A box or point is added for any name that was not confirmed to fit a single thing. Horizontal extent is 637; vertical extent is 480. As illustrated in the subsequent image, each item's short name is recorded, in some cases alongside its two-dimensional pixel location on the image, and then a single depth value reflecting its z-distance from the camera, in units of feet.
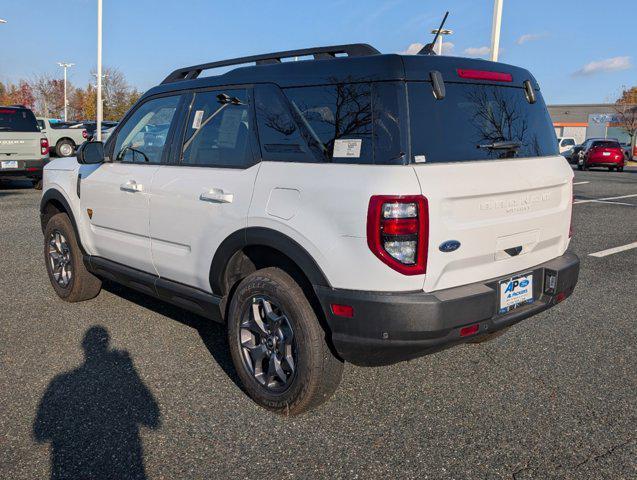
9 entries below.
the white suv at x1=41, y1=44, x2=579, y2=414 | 8.88
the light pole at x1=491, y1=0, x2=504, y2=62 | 41.83
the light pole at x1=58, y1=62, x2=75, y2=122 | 223.30
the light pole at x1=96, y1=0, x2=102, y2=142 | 87.66
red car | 85.66
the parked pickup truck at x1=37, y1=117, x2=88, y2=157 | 78.95
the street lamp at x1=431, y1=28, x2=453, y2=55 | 81.92
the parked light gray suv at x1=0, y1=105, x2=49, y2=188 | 41.55
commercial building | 225.15
